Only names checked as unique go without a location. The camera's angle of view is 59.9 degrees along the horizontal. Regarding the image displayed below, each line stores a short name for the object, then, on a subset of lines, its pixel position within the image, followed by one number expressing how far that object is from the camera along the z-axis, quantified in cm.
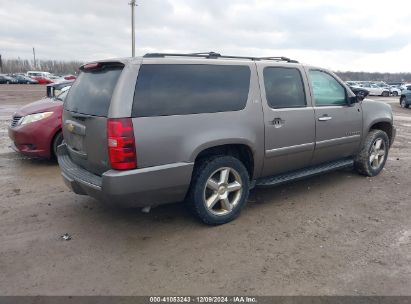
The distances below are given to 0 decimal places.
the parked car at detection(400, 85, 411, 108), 2067
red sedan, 605
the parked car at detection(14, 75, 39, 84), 5259
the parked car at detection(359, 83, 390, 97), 3754
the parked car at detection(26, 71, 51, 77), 6021
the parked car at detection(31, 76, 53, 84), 5289
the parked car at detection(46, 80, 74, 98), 835
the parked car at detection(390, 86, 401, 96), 3842
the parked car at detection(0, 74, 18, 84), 5097
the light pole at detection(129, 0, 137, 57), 2330
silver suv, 326
